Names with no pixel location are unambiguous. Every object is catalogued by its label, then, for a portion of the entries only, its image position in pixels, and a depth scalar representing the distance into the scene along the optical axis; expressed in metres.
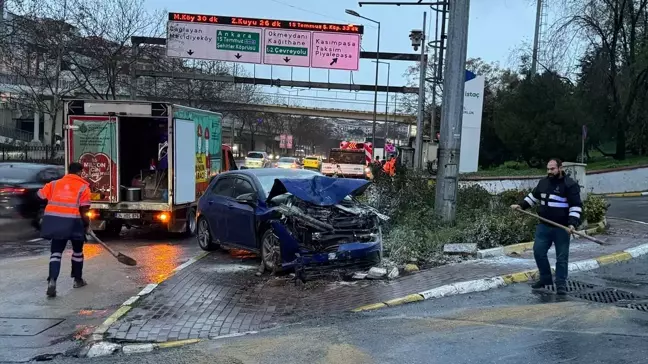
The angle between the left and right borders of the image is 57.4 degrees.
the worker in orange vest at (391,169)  13.58
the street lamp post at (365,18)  30.92
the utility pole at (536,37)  30.53
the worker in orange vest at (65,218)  7.86
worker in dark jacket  7.68
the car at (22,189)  13.05
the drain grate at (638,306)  6.86
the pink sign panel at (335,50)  28.89
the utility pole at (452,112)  11.54
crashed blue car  8.39
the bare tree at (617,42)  29.75
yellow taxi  44.94
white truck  12.98
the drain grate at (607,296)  7.39
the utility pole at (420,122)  26.34
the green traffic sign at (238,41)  28.55
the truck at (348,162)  32.00
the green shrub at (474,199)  12.61
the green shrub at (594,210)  12.84
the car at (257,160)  46.31
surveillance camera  29.62
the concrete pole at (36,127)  59.40
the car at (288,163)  42.41
